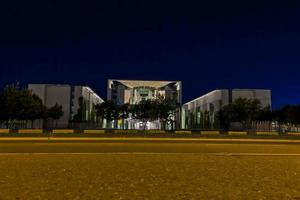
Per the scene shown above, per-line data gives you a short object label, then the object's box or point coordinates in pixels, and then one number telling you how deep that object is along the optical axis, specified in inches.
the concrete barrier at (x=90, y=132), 891.0
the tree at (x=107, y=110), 1817.1
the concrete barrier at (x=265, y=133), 933.9
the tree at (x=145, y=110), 1660.0
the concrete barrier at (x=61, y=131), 860.5
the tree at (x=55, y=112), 1678.9
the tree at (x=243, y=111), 1439.5
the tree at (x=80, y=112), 1826.6
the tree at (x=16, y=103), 1143.5
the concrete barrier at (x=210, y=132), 901.7
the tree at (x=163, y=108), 1649.3
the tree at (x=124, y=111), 1828.1
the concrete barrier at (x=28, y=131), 836.3
